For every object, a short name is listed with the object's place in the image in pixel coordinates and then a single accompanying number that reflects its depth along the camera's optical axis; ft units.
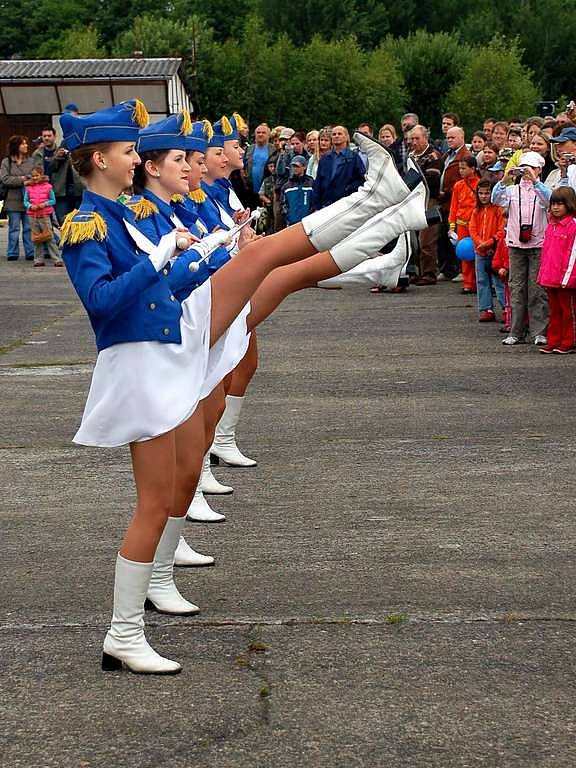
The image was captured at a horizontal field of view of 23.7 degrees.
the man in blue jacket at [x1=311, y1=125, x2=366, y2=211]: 61.31
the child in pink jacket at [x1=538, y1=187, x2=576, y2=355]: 39.22
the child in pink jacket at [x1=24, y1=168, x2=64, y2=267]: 71.97
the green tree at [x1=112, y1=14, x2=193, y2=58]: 244.83
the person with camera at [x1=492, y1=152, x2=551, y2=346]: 41.65
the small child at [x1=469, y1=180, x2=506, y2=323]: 46.39
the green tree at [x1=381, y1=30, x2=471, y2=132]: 231.30
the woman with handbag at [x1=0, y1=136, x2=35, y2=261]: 73.26
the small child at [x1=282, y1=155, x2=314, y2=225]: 70.90
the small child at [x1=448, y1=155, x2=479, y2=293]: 54.03
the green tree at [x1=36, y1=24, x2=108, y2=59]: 242.45
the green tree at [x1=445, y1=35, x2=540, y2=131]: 200.54
